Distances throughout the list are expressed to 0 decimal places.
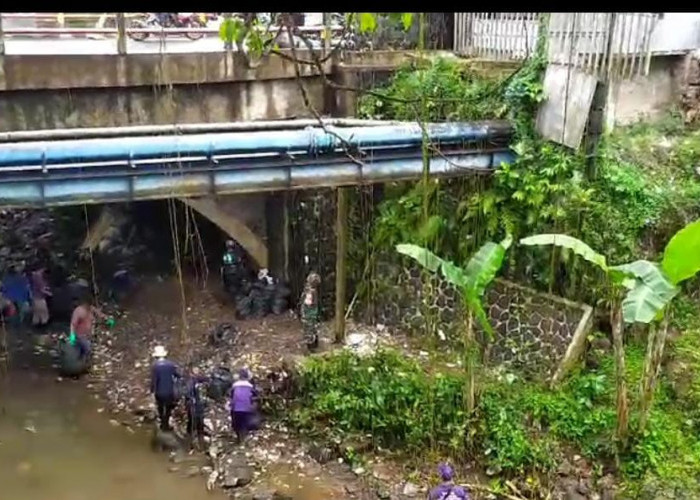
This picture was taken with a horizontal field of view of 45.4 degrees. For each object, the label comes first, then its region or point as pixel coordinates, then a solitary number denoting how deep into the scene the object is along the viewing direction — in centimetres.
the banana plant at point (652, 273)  719
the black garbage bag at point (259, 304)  1255
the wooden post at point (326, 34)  1049
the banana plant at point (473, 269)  820
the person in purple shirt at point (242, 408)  938
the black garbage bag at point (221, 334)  1183
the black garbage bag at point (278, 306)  1261
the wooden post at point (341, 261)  1075
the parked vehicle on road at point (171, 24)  1165
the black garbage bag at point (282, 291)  1267
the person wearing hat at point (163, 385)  959
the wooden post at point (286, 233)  1285
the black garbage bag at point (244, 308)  1251
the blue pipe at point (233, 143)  800
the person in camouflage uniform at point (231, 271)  1333
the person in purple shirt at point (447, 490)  739
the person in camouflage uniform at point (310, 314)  1128
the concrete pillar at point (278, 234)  1294
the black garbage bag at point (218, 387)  1052
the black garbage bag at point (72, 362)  1123
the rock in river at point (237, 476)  886
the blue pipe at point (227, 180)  818
